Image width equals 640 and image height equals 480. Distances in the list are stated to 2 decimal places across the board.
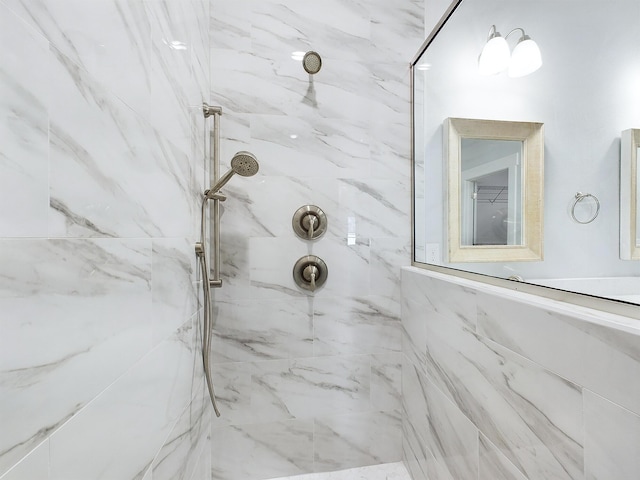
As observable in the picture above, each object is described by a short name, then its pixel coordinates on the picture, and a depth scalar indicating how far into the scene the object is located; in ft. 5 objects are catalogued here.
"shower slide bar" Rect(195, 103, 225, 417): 4.10
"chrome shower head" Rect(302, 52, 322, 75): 4.71
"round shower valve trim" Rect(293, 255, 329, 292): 5.00
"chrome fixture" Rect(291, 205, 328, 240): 4.99
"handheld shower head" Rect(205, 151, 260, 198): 3.76
